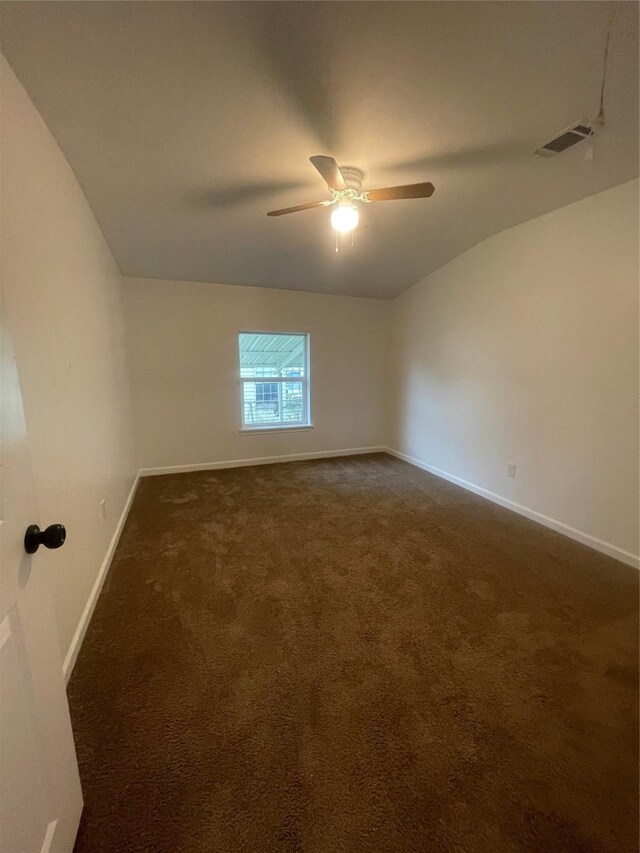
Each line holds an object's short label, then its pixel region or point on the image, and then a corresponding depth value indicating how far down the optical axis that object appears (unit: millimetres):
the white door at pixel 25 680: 609
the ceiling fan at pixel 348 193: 1741
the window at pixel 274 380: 4316
